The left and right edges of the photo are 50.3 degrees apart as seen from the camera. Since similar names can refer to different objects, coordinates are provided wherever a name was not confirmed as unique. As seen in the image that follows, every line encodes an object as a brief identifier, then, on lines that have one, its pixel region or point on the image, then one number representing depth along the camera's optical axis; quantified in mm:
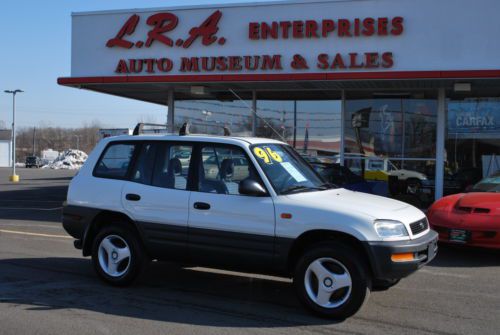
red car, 7398
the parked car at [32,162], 75562
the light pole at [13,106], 34625
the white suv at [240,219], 4926
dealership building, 12375
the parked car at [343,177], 11539
